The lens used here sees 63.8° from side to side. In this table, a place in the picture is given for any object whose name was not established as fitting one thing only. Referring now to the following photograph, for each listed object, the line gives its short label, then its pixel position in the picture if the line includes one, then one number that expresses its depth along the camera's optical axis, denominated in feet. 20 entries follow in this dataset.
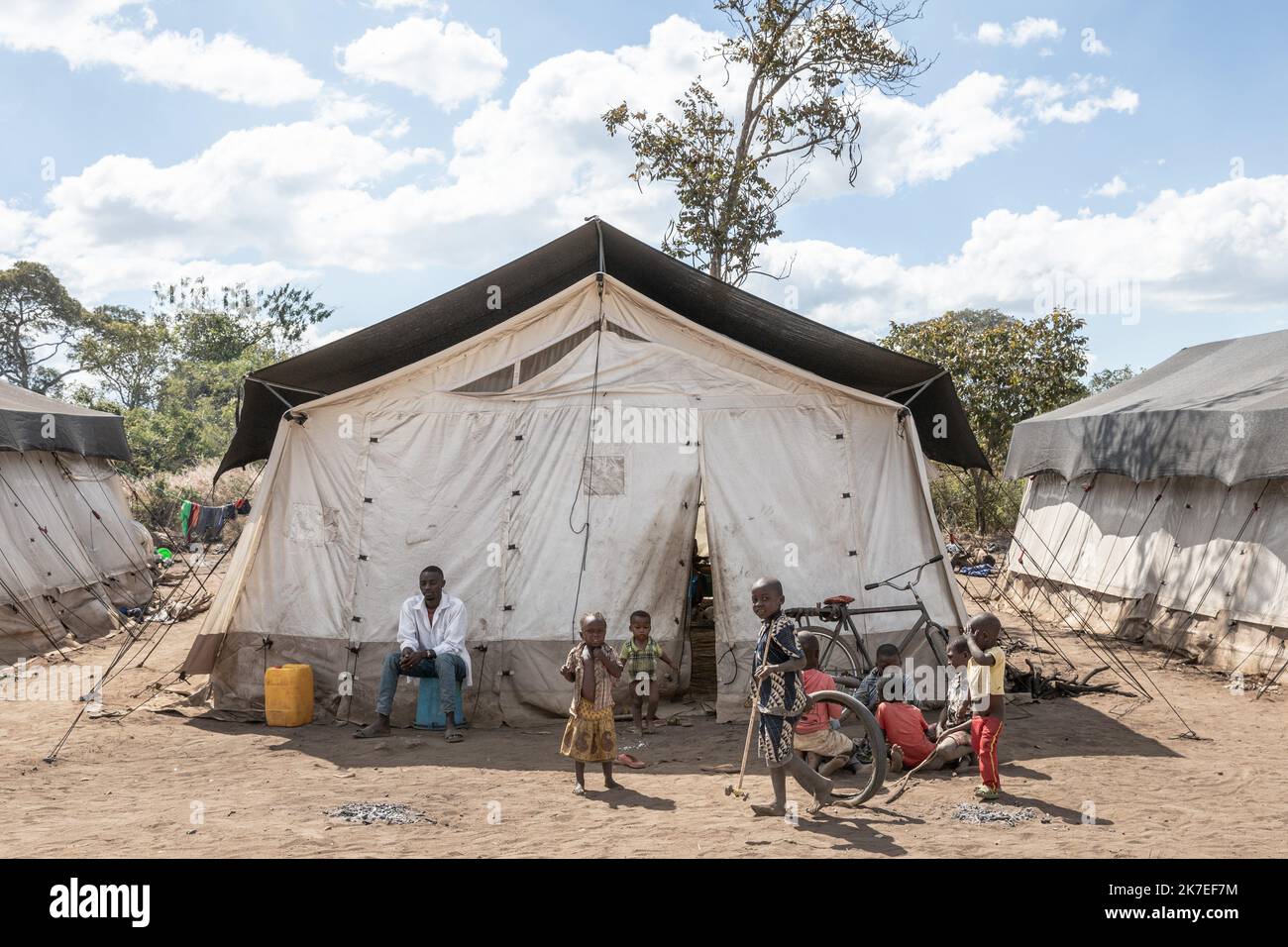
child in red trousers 19.89
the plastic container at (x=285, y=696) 27.45
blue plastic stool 27.53
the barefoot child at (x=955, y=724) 22.63
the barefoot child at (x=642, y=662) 27.37
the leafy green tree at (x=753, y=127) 63.05
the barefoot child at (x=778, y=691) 18.89
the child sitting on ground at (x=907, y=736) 22.90
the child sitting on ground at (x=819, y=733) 20.38
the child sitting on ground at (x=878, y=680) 25.13
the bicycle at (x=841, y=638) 27.96
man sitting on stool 26.58
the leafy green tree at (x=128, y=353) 134.51
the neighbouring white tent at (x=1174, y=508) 33.32
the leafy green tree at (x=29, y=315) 130.72
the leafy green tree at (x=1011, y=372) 67.36
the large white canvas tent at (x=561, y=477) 28.99
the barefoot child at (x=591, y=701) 21.06
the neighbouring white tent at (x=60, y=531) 39.01
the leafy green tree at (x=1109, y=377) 137.49
